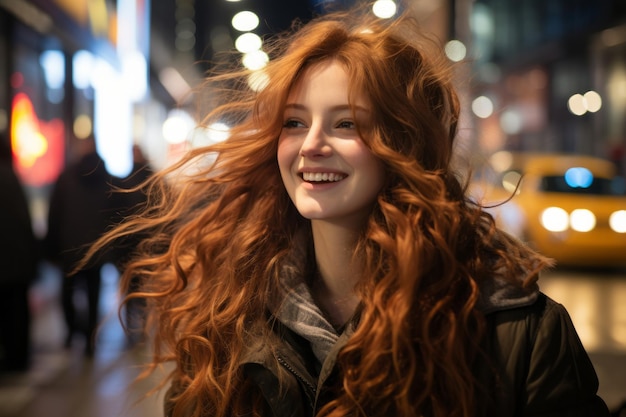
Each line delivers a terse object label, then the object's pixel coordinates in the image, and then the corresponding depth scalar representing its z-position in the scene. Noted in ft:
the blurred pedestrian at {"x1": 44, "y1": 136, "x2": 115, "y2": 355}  22.49
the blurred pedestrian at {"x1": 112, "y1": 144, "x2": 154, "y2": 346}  19.54
